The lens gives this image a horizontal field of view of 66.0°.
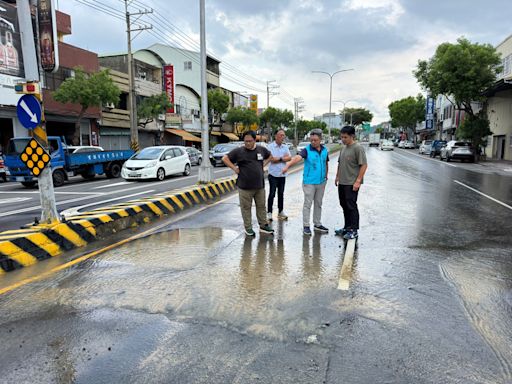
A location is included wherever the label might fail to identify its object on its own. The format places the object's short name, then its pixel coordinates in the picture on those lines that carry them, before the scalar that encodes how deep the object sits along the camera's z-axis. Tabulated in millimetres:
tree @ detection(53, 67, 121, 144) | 22797
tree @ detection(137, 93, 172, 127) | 31664
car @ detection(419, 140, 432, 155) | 40281
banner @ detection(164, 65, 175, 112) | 38031
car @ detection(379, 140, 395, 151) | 52219
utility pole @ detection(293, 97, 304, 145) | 83975
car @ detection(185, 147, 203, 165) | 27252
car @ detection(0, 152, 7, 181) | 18797
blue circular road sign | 5980
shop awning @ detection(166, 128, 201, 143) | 39375
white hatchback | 16984
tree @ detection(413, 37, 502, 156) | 26766
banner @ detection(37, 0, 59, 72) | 7145
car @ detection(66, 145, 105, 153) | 17828
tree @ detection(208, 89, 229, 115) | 44719
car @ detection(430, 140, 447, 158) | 35969
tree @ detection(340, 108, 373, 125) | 114444
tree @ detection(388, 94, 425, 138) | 67938
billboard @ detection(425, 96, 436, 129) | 61403
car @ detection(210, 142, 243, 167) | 25281
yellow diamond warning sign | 6074
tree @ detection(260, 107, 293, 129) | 71575
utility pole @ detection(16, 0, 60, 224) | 5934
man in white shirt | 7711
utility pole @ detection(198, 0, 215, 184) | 12566
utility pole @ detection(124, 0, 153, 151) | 25562
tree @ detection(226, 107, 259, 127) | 52688
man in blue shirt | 6684
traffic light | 5984
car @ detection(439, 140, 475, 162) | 28770
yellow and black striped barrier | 5492
